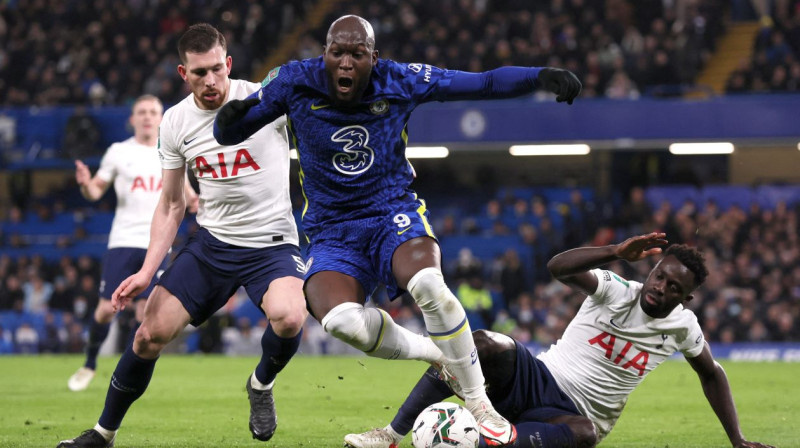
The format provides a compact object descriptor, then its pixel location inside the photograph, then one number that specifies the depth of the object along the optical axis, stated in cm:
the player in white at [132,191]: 1095
